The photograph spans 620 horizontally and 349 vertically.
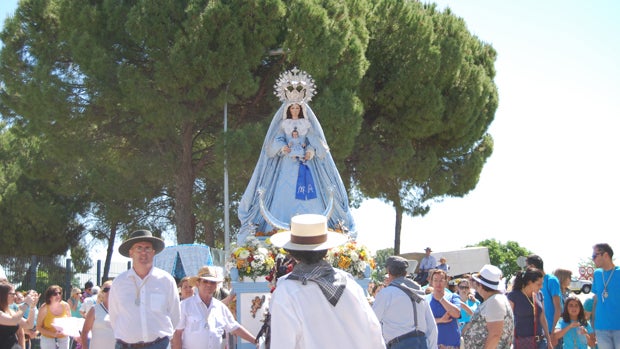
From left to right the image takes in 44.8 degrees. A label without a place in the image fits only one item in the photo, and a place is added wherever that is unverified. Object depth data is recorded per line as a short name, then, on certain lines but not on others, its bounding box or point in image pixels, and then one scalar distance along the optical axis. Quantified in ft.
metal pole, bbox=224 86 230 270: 60.54
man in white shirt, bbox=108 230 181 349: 18.98
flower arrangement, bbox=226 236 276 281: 28.78
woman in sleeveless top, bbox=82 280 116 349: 23.00
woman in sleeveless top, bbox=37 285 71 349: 28.66
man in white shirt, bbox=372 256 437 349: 18.74
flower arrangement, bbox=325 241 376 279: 29.37
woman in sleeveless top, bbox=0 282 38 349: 21.52
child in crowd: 27.09
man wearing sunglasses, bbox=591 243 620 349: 24.36
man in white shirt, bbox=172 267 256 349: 21.17
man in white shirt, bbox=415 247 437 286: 63.52
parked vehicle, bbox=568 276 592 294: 70.10
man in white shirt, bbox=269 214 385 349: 12.10
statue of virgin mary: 35.14
